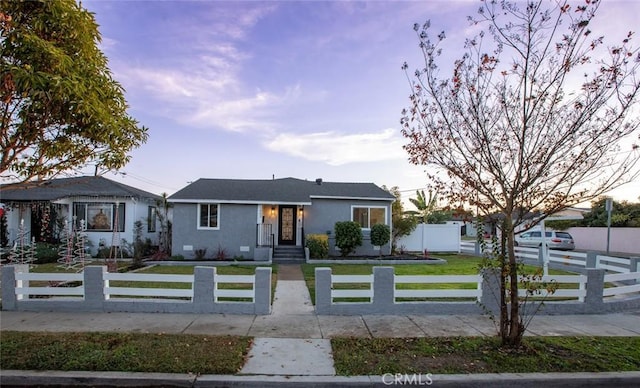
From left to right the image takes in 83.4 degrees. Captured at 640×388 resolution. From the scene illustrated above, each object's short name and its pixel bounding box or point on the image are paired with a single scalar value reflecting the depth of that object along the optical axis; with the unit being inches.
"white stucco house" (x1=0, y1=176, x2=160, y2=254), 663.1
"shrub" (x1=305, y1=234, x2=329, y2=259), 617.3
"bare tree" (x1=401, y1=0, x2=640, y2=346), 198.5
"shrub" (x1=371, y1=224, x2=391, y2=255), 659.4
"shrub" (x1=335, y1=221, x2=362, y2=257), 637.9
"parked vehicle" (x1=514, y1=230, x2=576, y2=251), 898.1
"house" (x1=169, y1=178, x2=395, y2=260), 628.7
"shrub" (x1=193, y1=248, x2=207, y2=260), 614.9
